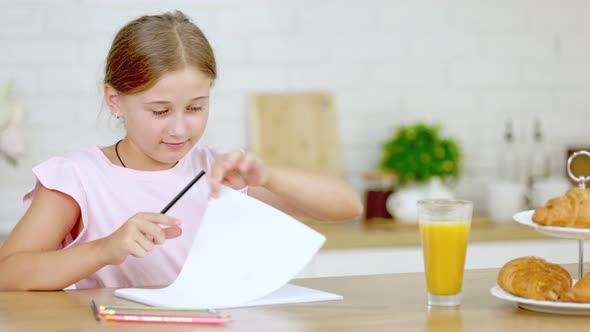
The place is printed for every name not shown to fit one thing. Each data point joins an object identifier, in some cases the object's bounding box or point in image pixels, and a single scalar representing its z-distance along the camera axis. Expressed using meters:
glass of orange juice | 2.07
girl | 2.26
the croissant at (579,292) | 2.00
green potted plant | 4.00
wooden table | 1.96
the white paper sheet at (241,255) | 2.09
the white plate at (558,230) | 2.02
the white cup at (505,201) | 4.03
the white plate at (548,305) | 2.00
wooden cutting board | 4.06
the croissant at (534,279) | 2.04
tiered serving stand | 2.01
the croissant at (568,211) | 2.04
